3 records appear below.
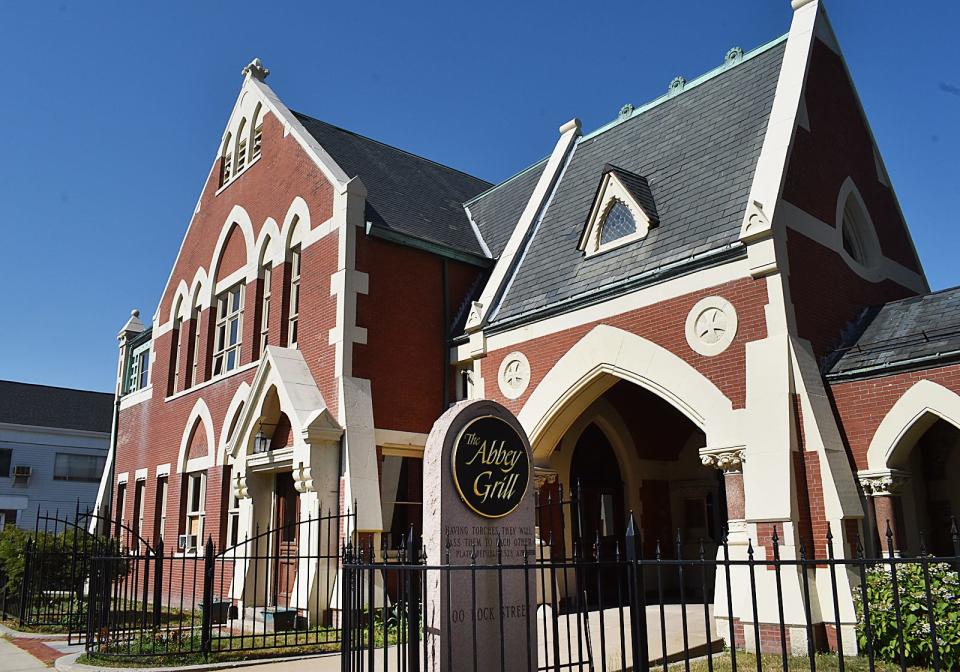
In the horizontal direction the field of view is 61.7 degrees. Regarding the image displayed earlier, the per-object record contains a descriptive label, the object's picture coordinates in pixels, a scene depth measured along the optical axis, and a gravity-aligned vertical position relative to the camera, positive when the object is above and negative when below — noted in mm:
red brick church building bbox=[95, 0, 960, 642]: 10891 +3263
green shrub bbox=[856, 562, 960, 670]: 8570 -1213
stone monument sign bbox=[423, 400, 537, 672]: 6988 -134
